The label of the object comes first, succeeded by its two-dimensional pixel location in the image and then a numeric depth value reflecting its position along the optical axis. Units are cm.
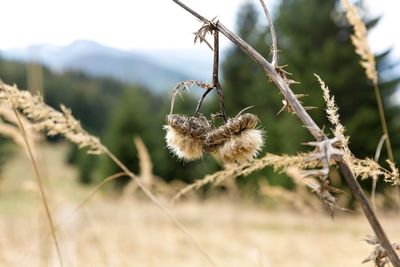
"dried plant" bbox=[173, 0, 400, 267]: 25
